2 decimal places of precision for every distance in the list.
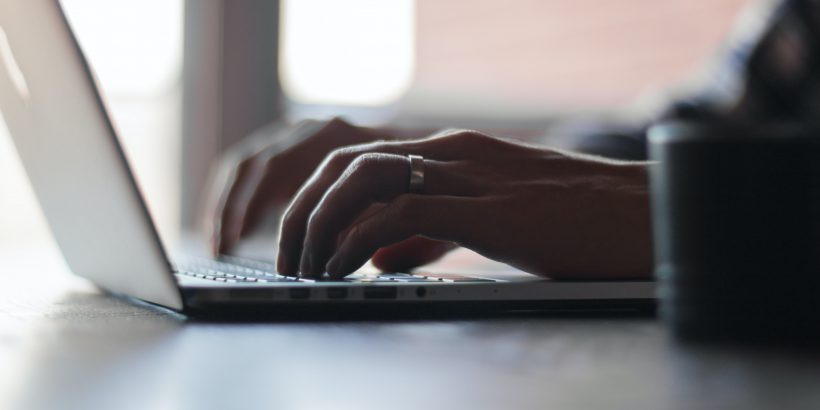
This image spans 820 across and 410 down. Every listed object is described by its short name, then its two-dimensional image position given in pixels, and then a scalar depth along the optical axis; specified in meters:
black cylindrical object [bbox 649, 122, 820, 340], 0.57
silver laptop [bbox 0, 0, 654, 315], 0.65
